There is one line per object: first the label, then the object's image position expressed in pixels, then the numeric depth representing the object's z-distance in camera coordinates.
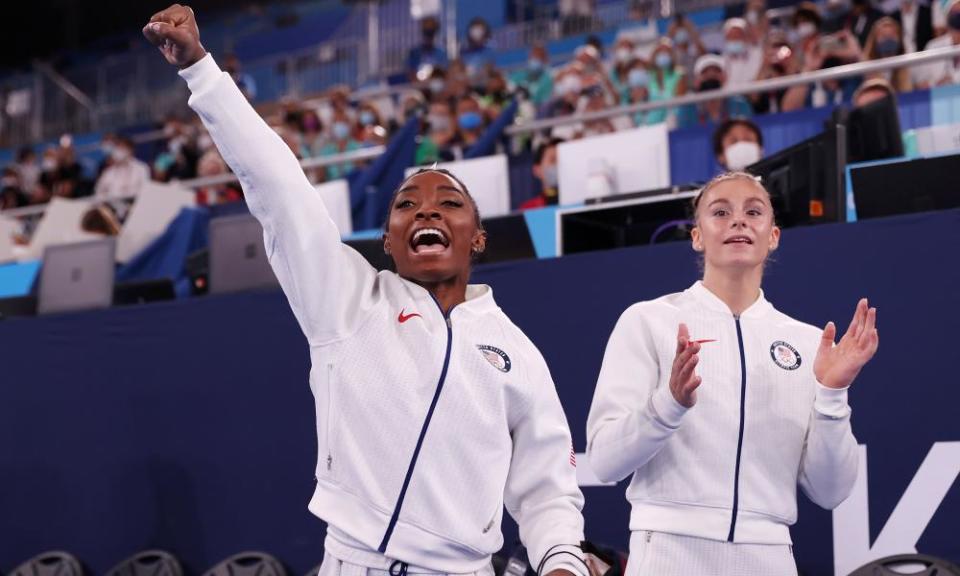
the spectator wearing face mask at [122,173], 10.77
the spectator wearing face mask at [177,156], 11.06
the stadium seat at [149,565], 4.46
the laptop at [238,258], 5.04
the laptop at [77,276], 5.53
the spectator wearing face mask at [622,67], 8.80
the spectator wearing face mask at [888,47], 6.94
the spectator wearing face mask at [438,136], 7.81
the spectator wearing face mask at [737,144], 5.52
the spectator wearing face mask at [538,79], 9.85
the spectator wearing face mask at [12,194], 11.19
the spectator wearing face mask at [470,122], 8.01
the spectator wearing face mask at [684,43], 8.99
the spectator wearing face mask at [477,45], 13.50
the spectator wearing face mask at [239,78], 12.63
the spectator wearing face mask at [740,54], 8.57
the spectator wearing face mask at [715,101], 7.59
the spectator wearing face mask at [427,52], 13.61
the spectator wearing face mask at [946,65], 6.86
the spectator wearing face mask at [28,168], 12.60
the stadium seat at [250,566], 4.29
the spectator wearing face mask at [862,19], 8.14
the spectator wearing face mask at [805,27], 8.05
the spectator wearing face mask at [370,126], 8.90
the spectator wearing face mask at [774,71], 7.52
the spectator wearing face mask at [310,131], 9.75
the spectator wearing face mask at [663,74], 8.54
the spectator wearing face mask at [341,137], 9.34
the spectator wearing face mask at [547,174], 6.29
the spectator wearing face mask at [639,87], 8.37
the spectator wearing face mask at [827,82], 7.11
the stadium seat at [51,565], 4.66
